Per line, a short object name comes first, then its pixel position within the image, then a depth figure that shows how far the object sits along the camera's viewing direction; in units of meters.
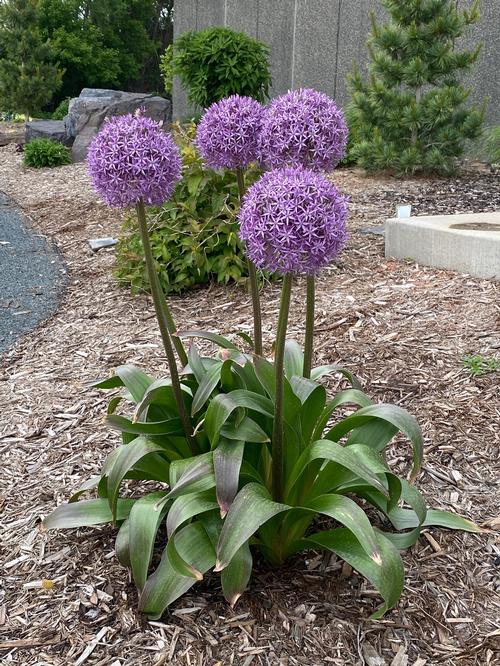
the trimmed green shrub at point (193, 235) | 4.80
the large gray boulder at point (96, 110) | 13.04
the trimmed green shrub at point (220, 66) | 9.43
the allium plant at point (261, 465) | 1.69
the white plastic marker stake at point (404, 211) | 5.41
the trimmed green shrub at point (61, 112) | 19.59
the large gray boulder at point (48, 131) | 13.65
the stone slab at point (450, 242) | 4.44
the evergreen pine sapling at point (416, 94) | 7.23
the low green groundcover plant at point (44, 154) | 12.26
